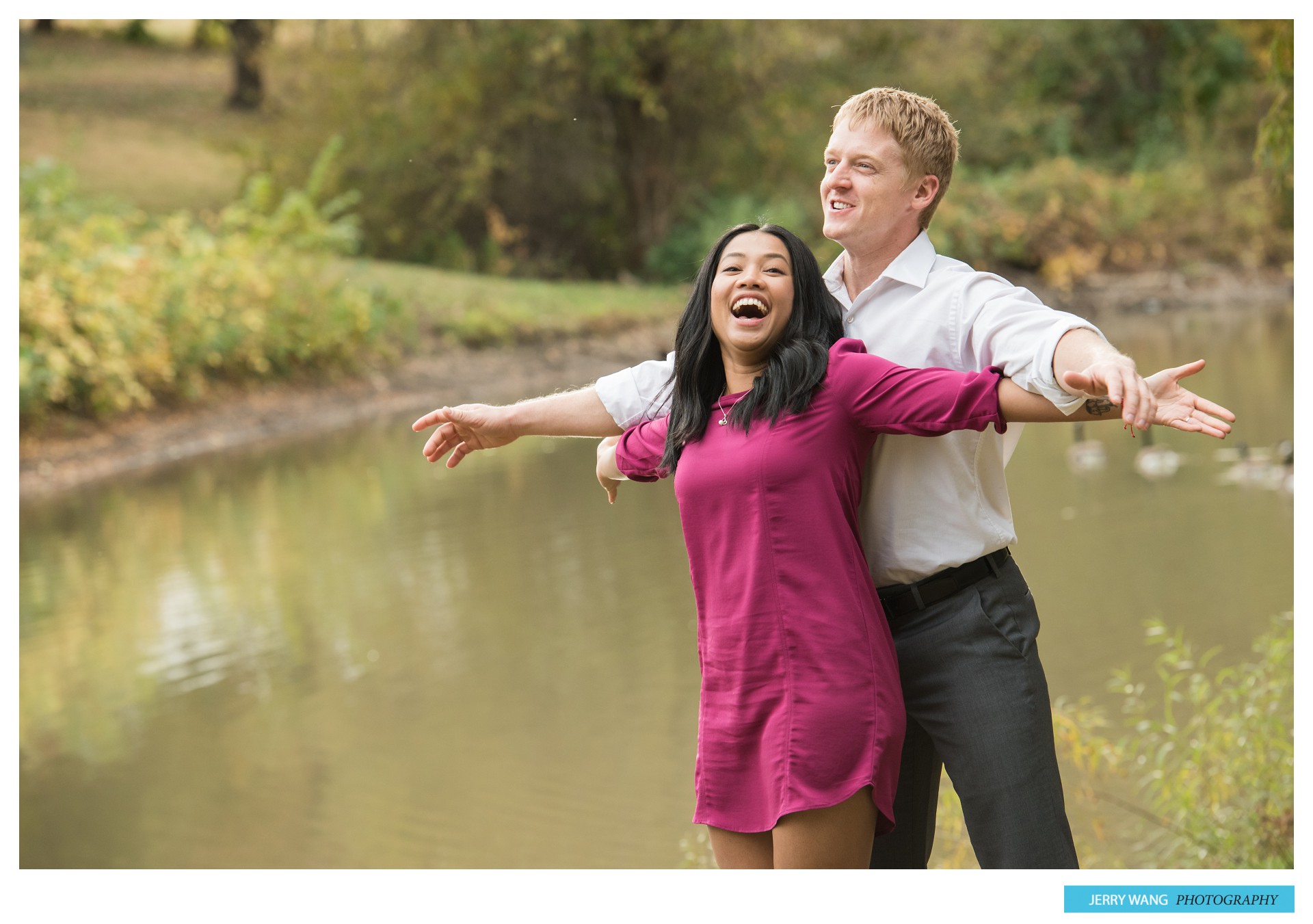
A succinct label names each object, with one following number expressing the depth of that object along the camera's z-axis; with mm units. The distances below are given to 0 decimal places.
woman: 7430
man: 7548
